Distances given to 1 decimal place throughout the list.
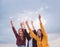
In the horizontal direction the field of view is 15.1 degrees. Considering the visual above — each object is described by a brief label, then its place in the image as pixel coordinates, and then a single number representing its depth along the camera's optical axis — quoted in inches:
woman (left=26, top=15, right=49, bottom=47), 211.9
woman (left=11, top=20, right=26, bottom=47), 223.4
